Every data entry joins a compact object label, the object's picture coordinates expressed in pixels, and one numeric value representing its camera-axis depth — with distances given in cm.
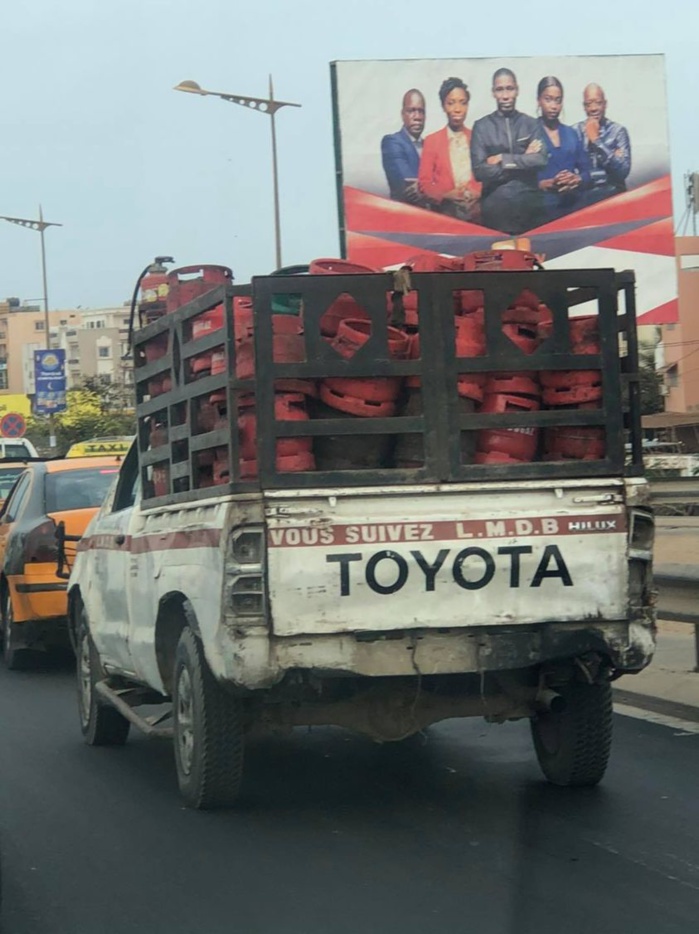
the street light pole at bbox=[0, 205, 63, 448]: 4718
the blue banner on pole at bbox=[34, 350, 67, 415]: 3853
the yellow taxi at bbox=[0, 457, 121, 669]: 1235
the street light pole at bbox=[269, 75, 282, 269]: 2609
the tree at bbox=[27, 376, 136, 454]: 5915
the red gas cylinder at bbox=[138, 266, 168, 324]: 830
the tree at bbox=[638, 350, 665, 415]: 6122
